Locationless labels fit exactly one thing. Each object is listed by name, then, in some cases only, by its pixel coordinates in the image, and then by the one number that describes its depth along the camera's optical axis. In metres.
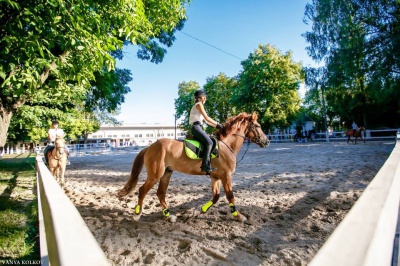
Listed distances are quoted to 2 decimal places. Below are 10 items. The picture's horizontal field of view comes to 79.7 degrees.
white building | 74.63
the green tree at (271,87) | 36.44
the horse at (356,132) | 20.78
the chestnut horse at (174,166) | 4.73
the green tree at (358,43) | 18.75
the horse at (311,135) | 30.29
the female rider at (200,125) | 4.78
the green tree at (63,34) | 3.98
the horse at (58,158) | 8.43
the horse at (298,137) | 31.94
